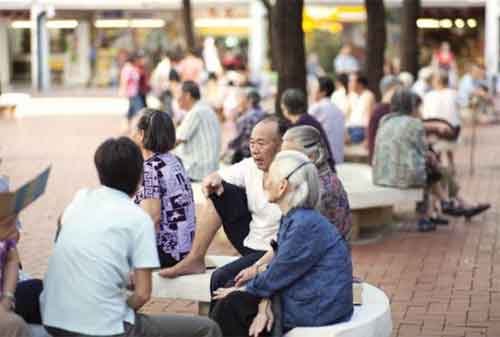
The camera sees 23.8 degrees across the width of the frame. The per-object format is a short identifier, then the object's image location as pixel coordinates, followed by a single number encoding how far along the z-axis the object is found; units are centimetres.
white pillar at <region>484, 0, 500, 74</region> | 4100
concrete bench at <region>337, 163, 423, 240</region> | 1066
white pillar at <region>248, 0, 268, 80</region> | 4275
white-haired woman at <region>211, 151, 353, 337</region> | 536
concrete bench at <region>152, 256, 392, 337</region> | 556
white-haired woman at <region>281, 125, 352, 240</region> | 696
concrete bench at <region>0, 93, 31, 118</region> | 2827
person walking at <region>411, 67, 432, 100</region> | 1925
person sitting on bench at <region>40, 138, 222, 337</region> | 489
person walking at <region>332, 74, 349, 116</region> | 1727
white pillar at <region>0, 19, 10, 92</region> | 4416
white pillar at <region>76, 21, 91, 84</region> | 4594
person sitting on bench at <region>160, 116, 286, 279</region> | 679
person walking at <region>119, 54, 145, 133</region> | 2356
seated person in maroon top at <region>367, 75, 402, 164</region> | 1327
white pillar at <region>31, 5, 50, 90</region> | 4278
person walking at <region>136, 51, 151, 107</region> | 2370
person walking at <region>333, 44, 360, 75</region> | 3553
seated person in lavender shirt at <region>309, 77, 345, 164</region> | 1307
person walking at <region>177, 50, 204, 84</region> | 2684
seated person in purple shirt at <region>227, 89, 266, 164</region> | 1178
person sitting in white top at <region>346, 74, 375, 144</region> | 1648
